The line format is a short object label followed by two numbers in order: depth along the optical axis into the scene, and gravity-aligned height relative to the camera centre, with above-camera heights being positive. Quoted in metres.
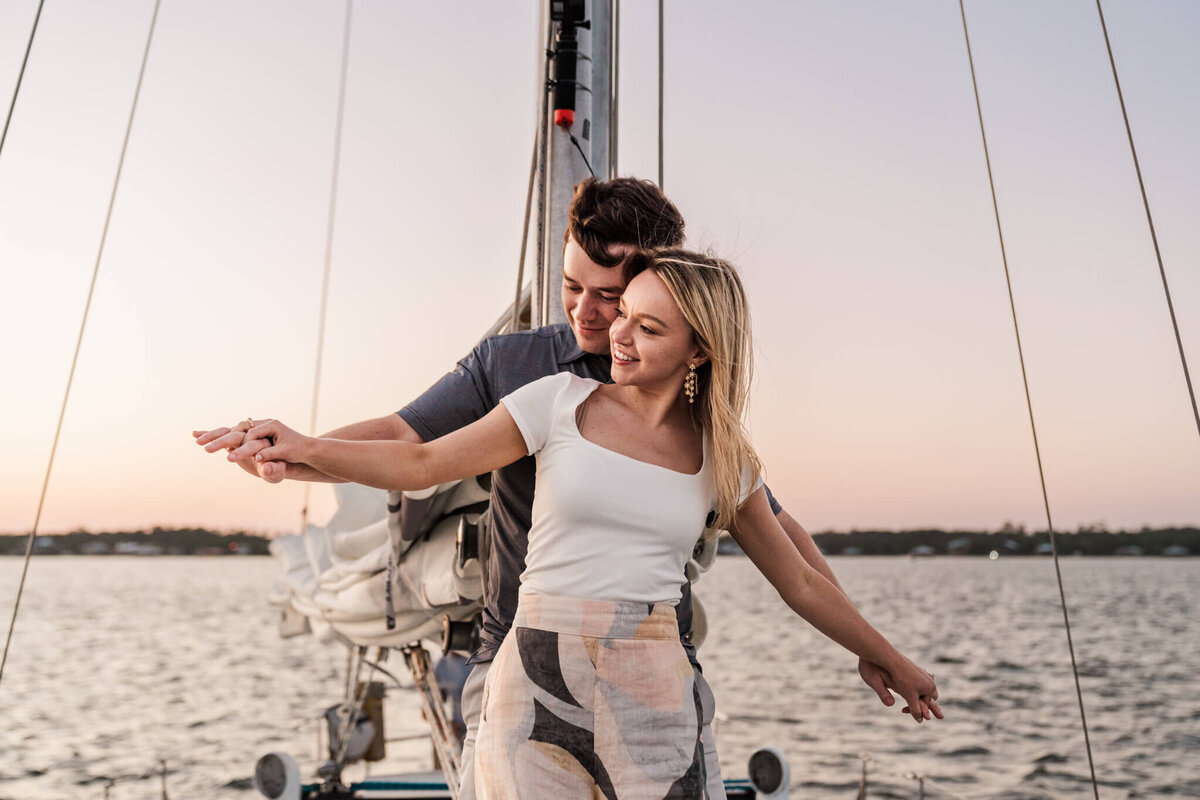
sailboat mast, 2.32 +1.44
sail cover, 2.34 +0.18
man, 1.53 +0.47
